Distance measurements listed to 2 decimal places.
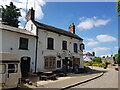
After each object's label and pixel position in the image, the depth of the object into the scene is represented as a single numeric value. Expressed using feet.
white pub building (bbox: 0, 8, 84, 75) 35.04
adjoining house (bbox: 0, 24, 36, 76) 33.08
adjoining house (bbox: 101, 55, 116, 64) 184.29
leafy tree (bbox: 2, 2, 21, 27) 76.89
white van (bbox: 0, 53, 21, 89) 17.69
